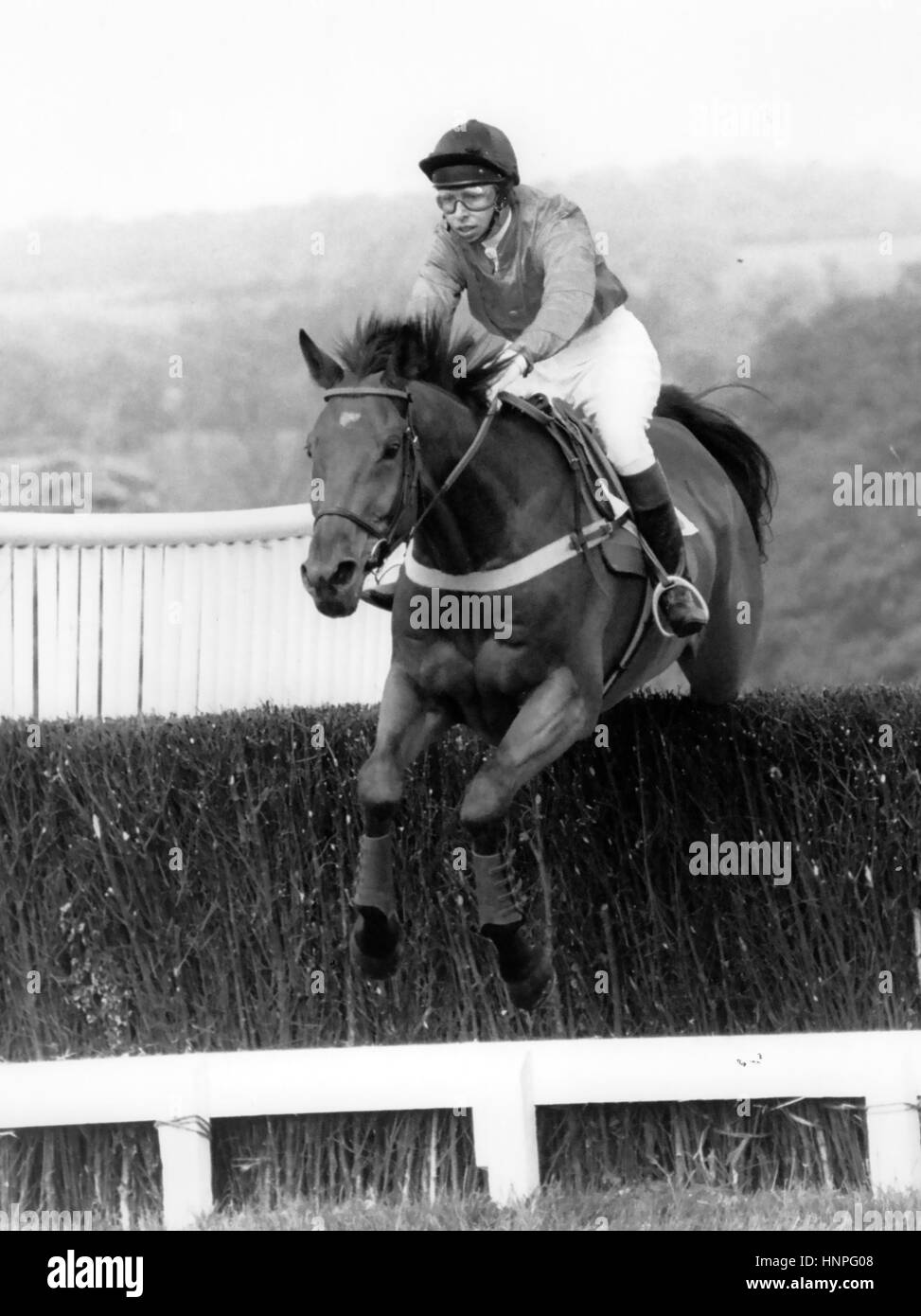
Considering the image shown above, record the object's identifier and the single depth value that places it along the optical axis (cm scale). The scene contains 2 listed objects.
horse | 941
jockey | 1082
